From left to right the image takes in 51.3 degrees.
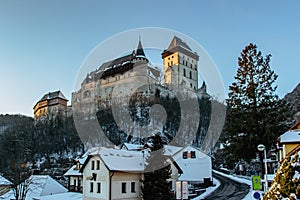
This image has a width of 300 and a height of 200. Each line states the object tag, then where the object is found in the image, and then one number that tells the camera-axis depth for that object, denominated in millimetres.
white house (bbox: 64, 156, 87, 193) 34188
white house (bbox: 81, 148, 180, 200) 24297
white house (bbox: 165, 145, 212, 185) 33438
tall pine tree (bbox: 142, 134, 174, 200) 23172
